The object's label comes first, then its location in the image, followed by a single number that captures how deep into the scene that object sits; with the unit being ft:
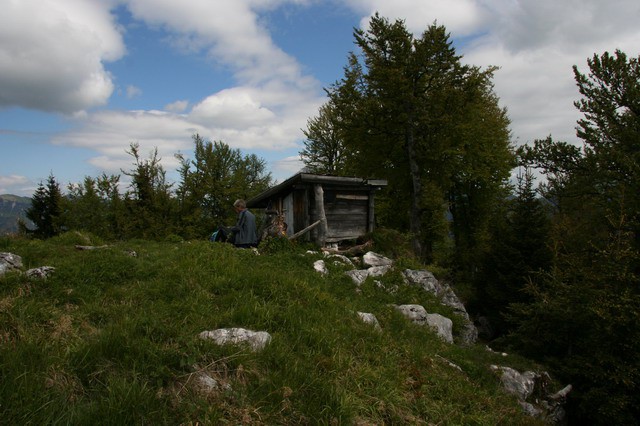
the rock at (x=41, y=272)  19.25
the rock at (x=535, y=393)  22.13
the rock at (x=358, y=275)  30.96
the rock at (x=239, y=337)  14.03
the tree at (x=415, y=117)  56.24
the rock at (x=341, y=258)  35.06
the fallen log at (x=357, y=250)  41.55
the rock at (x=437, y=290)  34.91
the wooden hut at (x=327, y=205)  43.29
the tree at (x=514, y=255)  47.93
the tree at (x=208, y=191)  75.25
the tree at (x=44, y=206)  88.33
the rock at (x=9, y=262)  20.75
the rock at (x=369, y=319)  20.54
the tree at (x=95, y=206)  74.54
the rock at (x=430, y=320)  27.45
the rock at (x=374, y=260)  36.76
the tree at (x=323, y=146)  104.48
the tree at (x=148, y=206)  69.97
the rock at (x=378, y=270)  34.09
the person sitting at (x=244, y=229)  38.40
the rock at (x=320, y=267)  30.84
